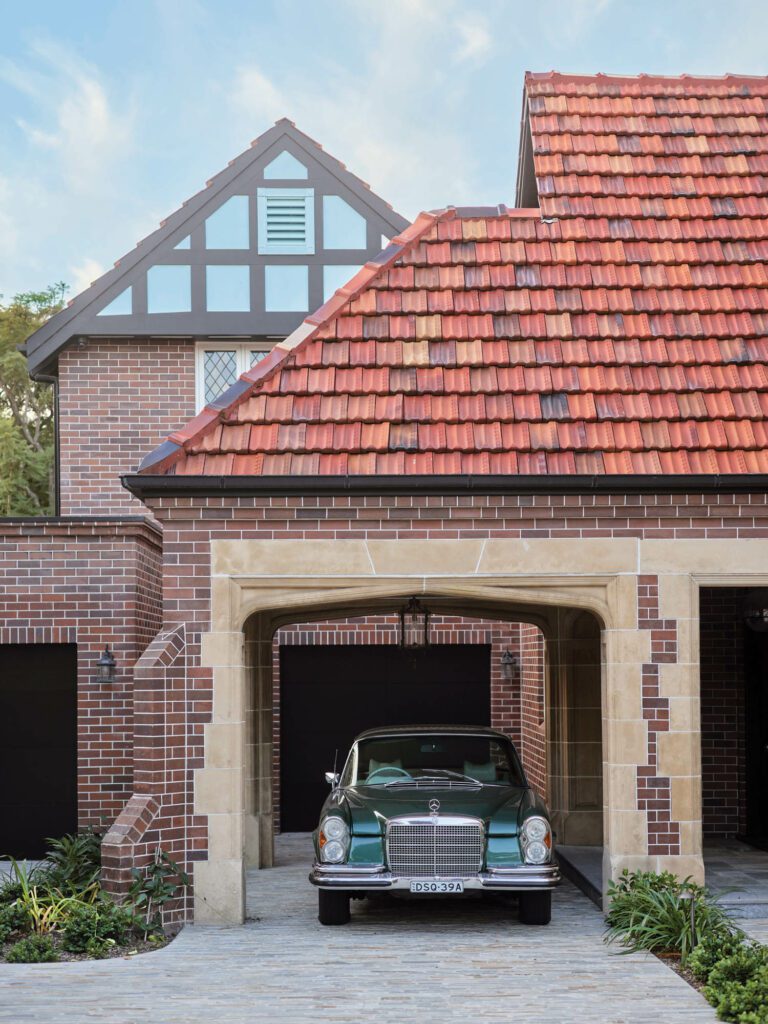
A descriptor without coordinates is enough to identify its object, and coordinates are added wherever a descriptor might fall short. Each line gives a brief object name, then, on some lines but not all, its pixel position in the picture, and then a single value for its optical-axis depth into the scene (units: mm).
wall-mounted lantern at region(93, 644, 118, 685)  12812
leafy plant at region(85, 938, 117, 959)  8781
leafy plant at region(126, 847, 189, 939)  9328
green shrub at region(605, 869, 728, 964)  8891
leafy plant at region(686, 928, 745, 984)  8109
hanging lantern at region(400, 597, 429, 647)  12688
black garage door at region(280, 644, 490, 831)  15867
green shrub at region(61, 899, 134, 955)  8914
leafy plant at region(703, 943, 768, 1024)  7130
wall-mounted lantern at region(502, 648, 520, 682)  15723
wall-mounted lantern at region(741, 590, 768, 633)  13750
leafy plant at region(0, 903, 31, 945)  9367
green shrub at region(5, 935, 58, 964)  8695
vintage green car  9352
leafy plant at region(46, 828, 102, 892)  10438
